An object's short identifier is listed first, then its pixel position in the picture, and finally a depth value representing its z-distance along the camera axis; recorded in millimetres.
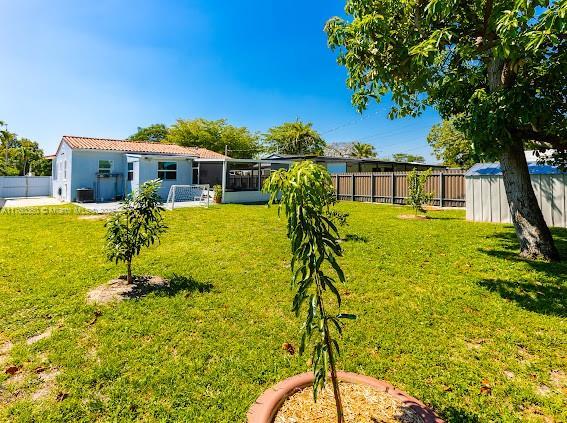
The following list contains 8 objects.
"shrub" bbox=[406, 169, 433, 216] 11797
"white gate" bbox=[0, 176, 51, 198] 21094
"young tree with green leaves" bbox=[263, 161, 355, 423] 1594
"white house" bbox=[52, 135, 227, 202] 17500
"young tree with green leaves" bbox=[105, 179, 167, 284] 4512
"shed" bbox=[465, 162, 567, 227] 8703
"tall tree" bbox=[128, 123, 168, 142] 44156
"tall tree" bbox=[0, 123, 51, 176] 31341
